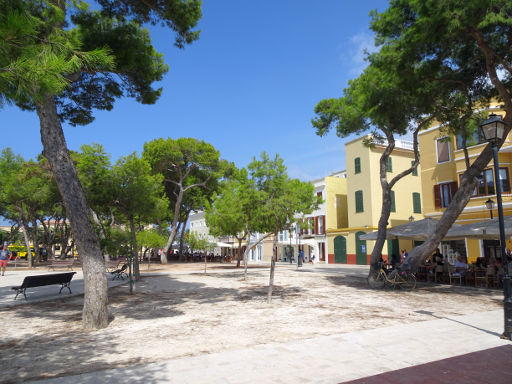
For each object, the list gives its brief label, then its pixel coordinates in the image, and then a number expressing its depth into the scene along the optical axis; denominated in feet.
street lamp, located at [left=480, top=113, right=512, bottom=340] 19.45
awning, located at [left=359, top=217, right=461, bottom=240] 46.03
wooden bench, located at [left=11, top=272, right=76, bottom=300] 33.92
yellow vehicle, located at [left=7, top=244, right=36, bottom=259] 151.05
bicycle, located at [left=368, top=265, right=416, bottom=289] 42.45
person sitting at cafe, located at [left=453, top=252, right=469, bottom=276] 45.58
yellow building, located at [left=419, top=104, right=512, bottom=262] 63.72
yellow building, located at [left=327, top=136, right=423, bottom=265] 100.98
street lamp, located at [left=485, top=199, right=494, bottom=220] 49.26
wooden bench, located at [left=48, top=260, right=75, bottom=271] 69.82
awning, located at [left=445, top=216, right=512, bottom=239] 39.96
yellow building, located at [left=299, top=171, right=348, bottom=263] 118.42
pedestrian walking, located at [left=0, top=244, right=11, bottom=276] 64.47
